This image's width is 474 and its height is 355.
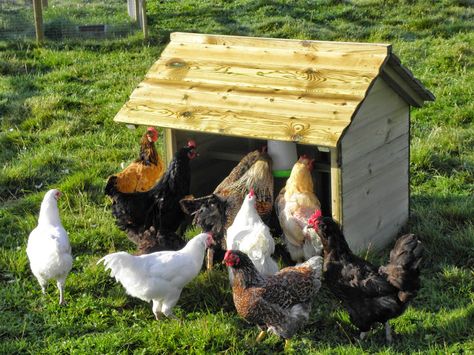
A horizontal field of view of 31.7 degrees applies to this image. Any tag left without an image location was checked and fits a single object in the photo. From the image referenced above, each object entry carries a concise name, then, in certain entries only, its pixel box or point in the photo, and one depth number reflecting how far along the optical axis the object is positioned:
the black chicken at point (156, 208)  6.64
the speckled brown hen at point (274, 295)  5.48
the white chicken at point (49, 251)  5.97
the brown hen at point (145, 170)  7.15
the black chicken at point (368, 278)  5.38
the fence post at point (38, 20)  12.32
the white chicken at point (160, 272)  5.68
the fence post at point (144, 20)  12.44
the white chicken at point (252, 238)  6.02
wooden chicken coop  6.27
